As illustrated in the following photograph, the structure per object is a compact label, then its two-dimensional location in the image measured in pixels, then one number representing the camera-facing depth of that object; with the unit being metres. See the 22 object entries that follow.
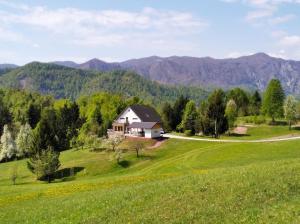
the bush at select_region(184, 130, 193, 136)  113.81
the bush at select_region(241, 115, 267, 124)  134.59
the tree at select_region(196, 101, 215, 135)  109.06
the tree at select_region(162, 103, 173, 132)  134.12
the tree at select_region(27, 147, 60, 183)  76.19
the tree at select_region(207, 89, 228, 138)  108.06
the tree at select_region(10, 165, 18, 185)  74.71
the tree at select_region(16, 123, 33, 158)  114.74
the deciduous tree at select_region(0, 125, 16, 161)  112.94
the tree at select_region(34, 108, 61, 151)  93.20
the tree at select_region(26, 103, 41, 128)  158.50
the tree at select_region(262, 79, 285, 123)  127.44
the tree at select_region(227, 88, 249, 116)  176.00
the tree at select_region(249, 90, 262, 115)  170.62
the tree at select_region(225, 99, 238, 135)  119.94
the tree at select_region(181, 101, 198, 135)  120.89
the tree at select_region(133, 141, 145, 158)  83.85
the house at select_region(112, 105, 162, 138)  101.25
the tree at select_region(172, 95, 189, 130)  135.50
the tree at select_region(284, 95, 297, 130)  119.38
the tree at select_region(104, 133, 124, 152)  90.25
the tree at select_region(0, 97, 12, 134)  162.49
